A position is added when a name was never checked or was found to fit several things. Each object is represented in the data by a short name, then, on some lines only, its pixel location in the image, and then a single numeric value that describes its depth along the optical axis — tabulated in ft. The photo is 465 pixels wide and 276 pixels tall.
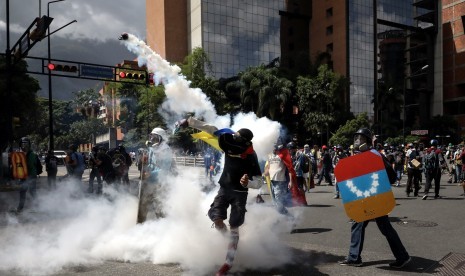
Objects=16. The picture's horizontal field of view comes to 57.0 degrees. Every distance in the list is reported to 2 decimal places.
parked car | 141.42
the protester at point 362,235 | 17.33
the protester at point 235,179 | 16.99
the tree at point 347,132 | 129.39
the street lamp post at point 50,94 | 75.89
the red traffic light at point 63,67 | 60.59
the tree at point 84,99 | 214.61
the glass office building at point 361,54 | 206.69
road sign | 64.90
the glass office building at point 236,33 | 185.88
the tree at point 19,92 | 76.74
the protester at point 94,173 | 43.04
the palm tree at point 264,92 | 140.77
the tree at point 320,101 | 150.71
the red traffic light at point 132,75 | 55.21
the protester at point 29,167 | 34.12
